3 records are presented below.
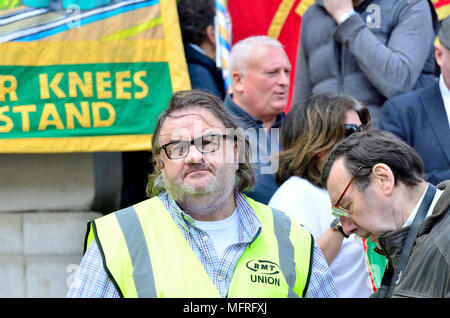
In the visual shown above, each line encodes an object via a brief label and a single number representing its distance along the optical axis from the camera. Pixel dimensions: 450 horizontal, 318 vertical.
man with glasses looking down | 5.74
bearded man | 5.65
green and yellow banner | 9.66
